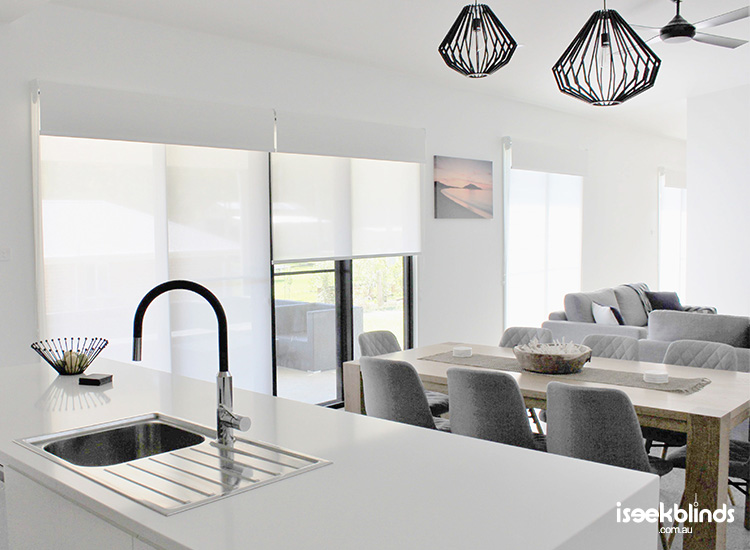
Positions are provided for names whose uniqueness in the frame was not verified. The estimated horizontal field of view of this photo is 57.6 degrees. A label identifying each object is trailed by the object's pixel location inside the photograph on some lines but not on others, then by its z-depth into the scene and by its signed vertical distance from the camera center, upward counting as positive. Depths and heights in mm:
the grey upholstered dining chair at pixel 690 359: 3584 -606
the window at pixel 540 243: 7785 +125
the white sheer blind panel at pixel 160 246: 4242 +72
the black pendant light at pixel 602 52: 3154 +974
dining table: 2760 -686
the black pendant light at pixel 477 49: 3180 +1012
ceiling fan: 3947 +1317
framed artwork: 6707 +677
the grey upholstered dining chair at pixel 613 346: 4207 -586
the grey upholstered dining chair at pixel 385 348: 4344 -628
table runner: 3266 -641
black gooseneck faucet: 1875 -275
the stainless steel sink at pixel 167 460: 1538 -529
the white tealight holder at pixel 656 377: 3312 -610
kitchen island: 1292 -526
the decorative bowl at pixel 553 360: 3572 -569
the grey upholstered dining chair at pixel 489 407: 3123 -717
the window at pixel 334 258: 5500 -30
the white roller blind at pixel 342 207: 5422 +410
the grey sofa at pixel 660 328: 4867 -619
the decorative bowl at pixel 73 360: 2871 -436
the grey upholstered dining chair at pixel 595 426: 2771 -722
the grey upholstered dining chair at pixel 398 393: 3463 -714
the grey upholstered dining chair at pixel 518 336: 4652 -566
